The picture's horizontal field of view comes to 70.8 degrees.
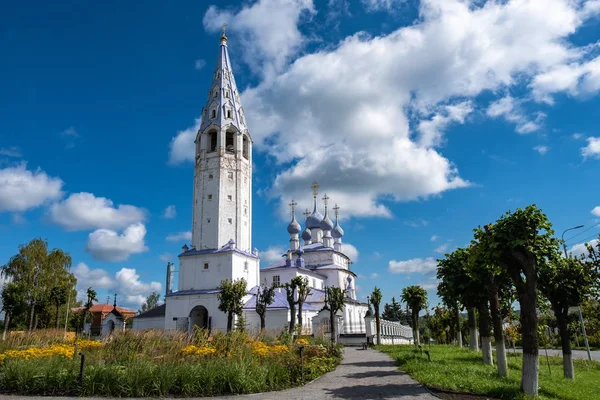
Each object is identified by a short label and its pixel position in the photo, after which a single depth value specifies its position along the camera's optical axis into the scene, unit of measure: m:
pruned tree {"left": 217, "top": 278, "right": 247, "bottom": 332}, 32.62
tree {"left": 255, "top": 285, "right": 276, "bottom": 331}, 32.59
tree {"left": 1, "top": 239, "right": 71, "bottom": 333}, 42.03
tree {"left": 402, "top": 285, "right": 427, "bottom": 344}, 31.16
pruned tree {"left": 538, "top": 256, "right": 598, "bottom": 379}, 15.52
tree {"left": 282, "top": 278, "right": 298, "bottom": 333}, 29.61
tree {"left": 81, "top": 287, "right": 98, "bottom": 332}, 43.78
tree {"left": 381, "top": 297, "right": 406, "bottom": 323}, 88.19
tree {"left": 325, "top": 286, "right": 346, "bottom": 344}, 32.50
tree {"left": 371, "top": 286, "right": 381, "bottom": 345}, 34.16
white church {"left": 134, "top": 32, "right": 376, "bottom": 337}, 39.28
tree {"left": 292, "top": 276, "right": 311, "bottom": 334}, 32.42
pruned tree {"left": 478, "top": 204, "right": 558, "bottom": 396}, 11.05
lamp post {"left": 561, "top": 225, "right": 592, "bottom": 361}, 25.32
